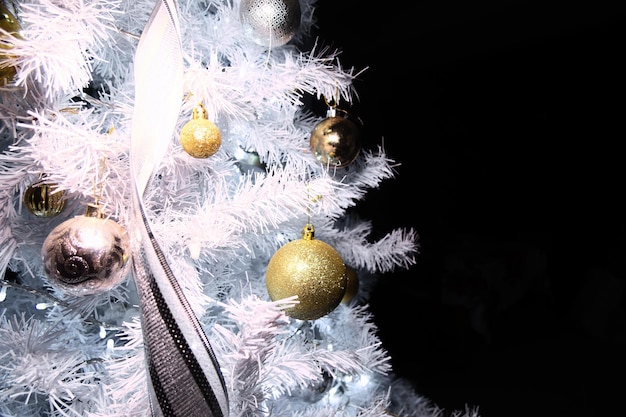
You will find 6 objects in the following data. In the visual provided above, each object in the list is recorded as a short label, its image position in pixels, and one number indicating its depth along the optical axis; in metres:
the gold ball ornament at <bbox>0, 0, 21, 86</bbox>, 0.37
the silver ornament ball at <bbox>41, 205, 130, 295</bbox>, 0.39
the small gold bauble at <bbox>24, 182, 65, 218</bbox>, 0.44
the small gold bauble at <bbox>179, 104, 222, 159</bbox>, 0.50
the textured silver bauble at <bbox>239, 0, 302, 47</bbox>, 0.60
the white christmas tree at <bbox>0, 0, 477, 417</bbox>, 0.37
